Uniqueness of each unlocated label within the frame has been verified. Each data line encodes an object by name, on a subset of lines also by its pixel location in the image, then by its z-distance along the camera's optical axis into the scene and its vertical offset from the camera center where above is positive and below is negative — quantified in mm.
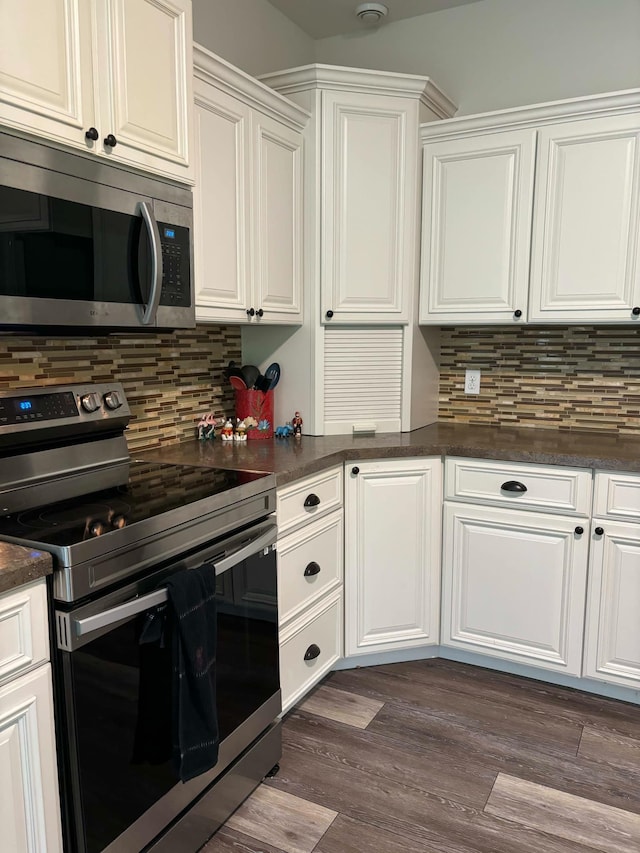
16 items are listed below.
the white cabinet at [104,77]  1371 +619
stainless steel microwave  1416 +232
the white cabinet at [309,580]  2068 -811
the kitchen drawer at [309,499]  2031 -521
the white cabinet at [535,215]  2404 +500
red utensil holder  2578 -273
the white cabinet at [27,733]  1167 -726
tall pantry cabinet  2543 +349
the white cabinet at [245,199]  2070 +496
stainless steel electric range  1287 -569
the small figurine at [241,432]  2531 -353
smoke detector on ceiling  2883 +1475
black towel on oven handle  1459 -762
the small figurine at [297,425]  2650 -341
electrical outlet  3014 -179
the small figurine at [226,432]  2506 -352
